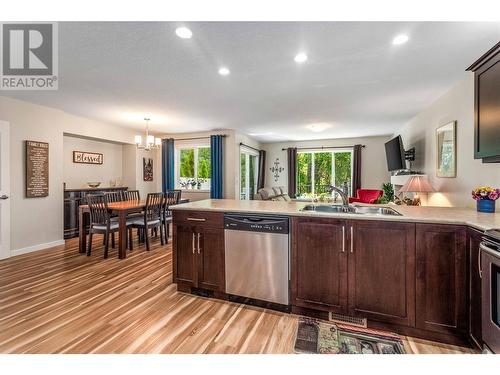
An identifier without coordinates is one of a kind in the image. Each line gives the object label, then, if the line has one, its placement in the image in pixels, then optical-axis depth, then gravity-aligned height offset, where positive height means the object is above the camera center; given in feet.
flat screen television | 15.26 +2.05
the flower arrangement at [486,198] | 6.96 -0.39
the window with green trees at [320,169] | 25.58 +1.73
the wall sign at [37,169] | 12.74 +0.95
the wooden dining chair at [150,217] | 13.25 -1.82
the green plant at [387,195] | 15.37 -0.73
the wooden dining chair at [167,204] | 14.65 -1.12
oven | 4.50 -1.99
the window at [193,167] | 22.35 +1.80
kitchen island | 5.59 -2.10
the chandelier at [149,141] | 14.51 +2.74
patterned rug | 5.52 -3.75
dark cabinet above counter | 6.24 +2.15
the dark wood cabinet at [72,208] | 15.57 -1.43
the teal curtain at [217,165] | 20.24 +1.74
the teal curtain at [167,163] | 21.86 +2.08
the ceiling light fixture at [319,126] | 18.25 +4.63
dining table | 11.91 -1.65
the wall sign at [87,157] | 17.46 +2.18
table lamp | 11.44 +0.00
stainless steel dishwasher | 7.07 -2.16
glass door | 23.83 +1.40
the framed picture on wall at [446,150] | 10.41 +1.62
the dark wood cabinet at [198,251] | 7.81 -2.17
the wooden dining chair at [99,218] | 12.08 -1.64
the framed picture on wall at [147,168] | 21.38 +1.59
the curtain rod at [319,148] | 25.75 +4.09
